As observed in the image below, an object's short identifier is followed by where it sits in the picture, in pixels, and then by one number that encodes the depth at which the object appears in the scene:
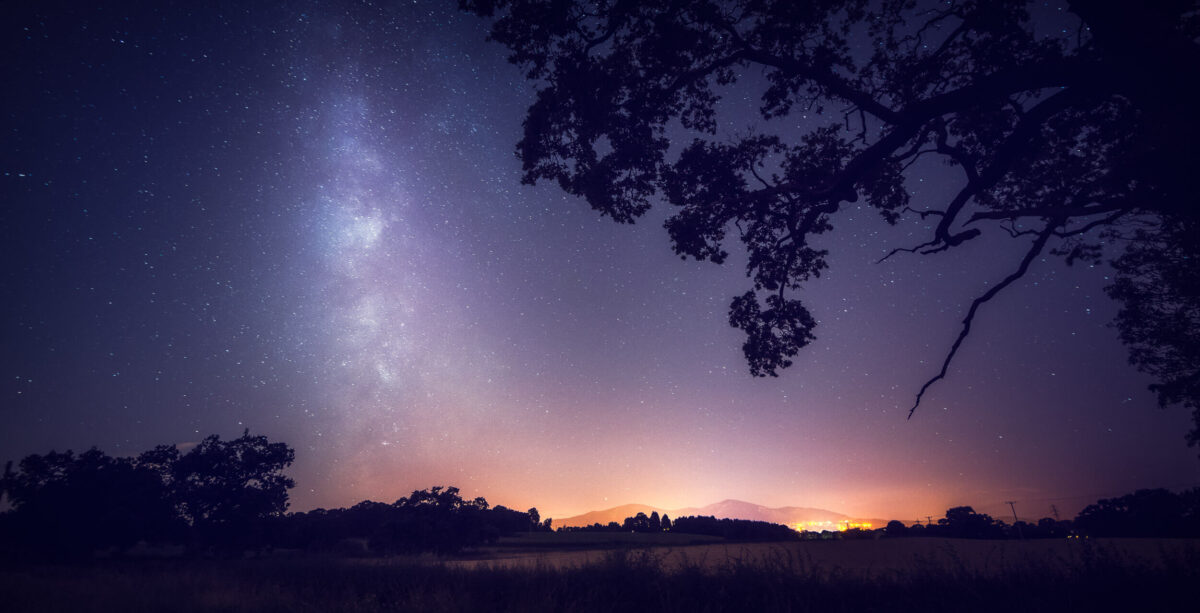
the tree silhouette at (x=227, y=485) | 39.97
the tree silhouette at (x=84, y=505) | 34.81
